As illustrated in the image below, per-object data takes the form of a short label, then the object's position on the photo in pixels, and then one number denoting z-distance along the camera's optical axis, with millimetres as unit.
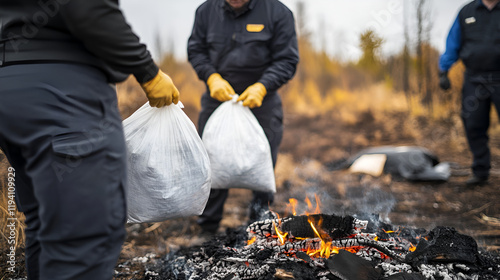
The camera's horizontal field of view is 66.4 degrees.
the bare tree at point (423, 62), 8570
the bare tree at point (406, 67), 9148
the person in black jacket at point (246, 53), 2818
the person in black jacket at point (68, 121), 1209
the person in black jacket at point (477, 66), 4184
